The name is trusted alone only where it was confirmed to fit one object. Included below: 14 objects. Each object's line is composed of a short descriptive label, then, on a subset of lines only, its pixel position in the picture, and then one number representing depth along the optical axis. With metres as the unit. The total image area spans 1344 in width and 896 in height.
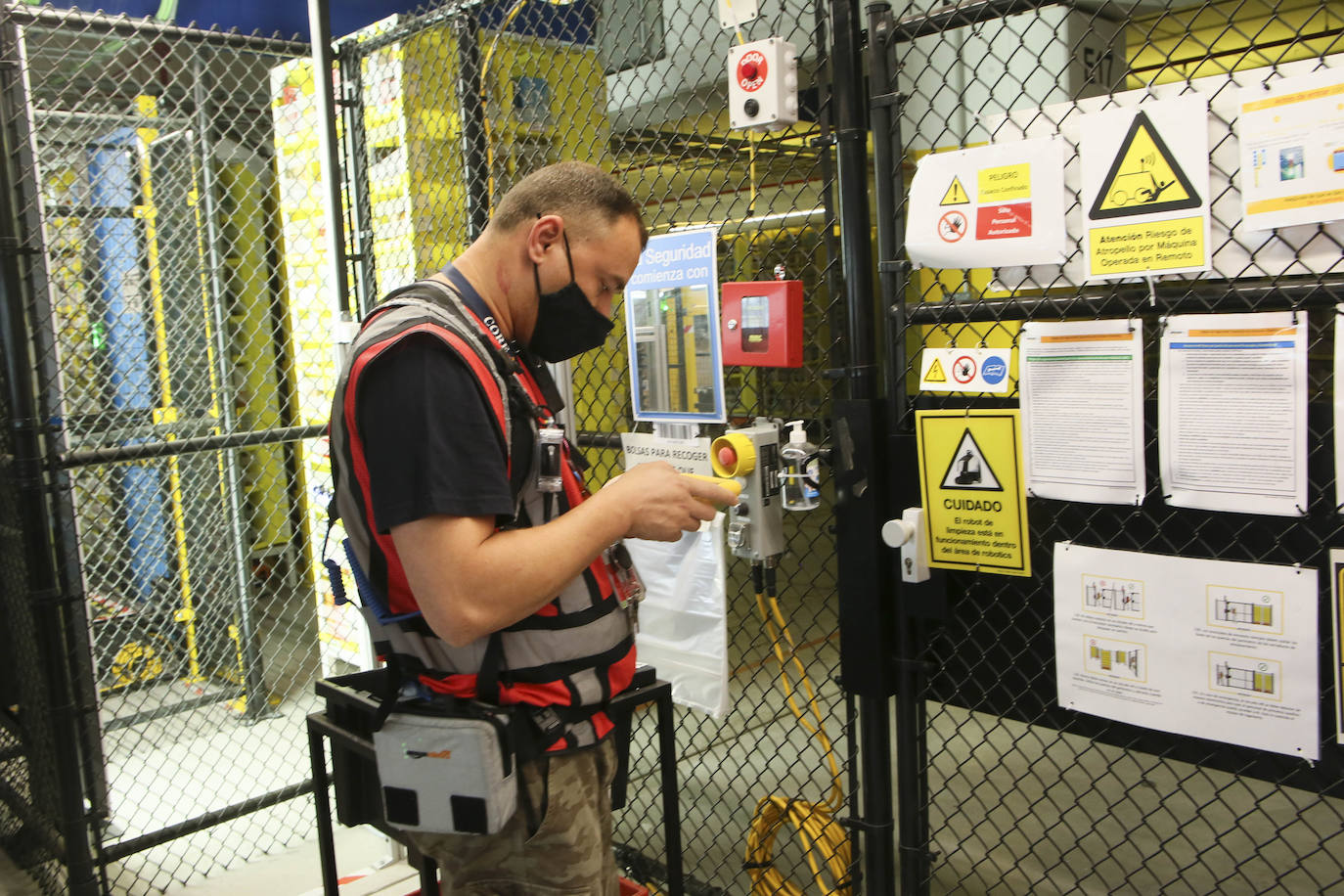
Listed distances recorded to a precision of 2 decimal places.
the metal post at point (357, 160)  3.34
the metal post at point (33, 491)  2.71
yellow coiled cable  2.40
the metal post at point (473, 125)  2.95
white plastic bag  2.46
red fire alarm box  2.22
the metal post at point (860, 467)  2.08
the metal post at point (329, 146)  2.86
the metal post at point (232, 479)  4.30
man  1.33
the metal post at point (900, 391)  2.02
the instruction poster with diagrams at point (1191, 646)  1.61
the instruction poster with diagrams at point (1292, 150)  1.50
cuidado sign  1.91
